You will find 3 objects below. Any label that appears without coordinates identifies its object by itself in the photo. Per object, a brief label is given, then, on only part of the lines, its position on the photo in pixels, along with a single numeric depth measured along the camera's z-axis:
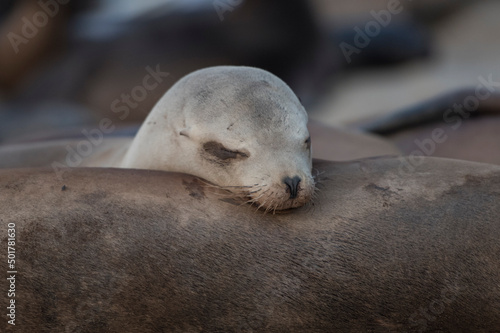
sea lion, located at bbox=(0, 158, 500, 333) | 4.74
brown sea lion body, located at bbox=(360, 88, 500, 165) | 8.91
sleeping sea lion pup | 5.51
